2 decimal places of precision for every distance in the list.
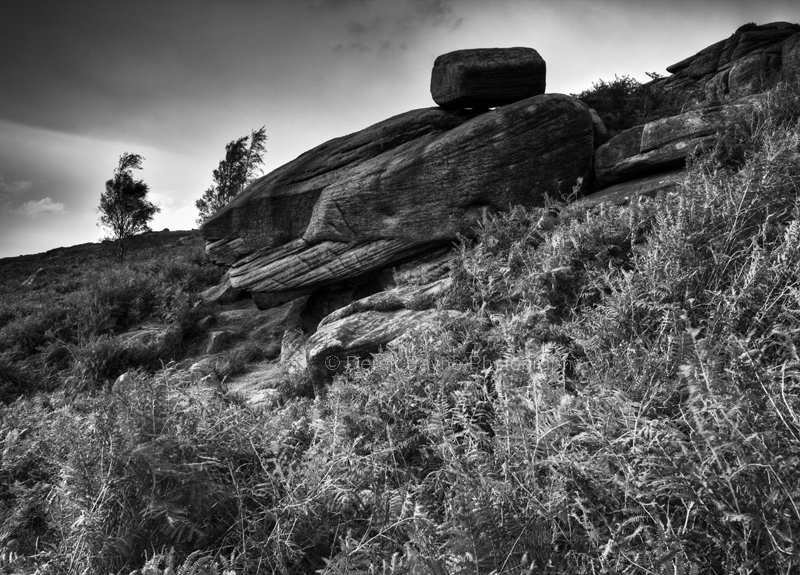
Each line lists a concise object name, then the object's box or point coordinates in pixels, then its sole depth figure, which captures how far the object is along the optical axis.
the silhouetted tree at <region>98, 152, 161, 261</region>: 30.48
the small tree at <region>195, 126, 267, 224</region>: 32.56
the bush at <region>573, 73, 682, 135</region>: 13.47
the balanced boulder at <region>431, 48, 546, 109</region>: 11.71
